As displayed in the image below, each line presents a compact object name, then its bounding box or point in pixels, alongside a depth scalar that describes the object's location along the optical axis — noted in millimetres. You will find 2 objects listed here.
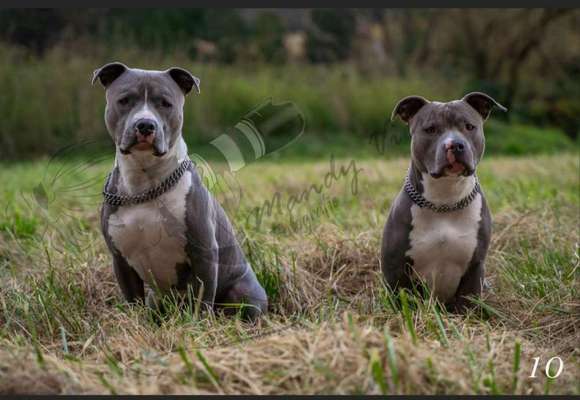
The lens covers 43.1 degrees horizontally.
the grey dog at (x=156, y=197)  2998
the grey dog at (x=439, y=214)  3119
